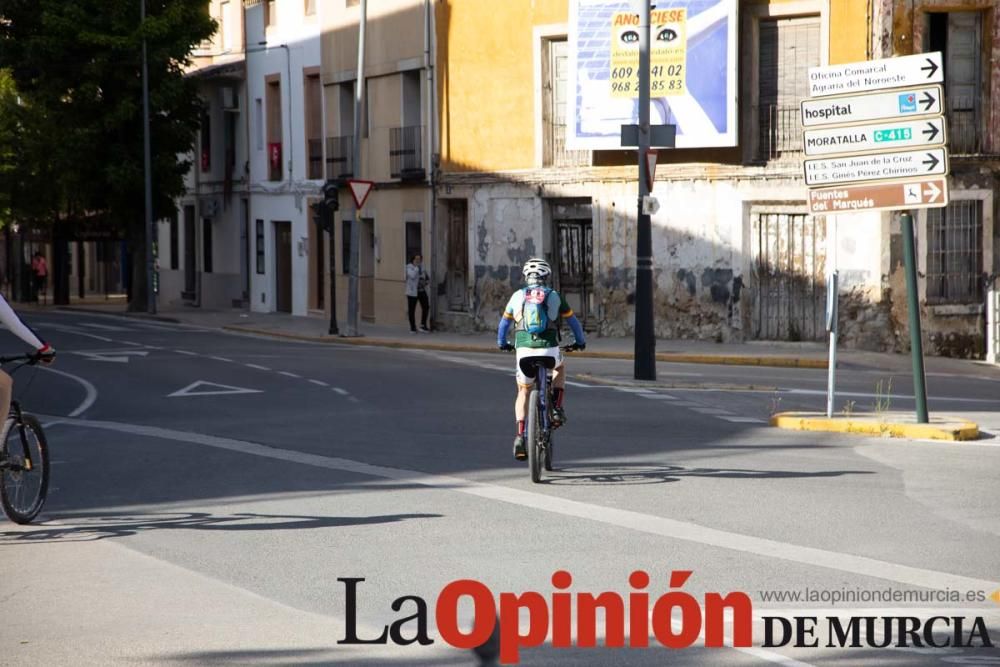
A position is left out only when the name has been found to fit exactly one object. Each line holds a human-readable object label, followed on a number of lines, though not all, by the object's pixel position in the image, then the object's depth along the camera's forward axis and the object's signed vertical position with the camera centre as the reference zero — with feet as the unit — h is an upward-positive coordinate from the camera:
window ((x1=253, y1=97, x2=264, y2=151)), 158.10 +13.69
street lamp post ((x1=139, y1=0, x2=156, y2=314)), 146.82 +9.00
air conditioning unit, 163.32 +16.02
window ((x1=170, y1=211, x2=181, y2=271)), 184.65 +1.26
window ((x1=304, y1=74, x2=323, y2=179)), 144.66 +11.85
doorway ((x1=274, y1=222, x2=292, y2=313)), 152.66 -0.72
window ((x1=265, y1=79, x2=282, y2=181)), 153.17 +12.25
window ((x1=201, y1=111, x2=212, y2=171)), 171.73 +12.24
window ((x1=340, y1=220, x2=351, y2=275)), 139.74 +1.03
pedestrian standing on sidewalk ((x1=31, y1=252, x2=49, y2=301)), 184.34 -1.17
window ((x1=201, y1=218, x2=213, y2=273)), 172.66 +1.47
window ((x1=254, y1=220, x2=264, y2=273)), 158.71 +1.41
